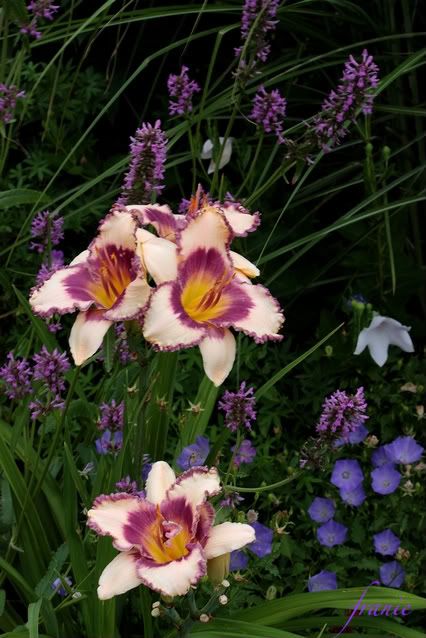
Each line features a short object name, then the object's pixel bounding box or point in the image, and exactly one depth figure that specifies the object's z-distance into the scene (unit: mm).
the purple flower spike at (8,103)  1612
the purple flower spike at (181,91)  1614
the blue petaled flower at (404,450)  1670
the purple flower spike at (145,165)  1361
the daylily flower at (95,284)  1235
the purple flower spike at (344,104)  1484
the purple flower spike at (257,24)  1528
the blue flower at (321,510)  1642
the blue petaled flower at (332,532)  1620
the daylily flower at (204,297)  1210
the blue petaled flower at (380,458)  1677
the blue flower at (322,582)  1580
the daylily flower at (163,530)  1188
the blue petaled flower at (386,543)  1616
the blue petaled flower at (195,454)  1507
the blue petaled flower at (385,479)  1649
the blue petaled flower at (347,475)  1648
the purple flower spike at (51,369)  1386
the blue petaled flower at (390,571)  1607
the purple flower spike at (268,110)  1569
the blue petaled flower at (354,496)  1641
